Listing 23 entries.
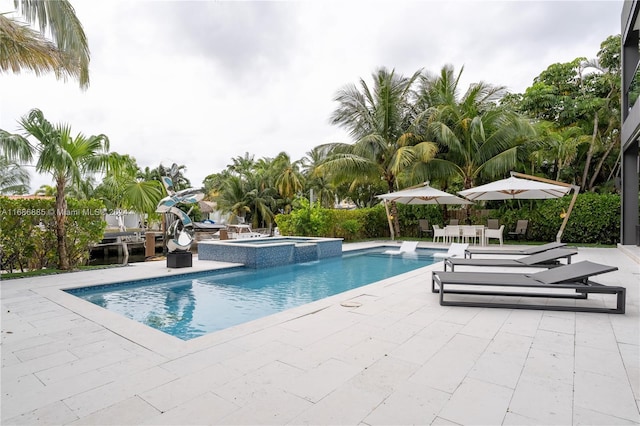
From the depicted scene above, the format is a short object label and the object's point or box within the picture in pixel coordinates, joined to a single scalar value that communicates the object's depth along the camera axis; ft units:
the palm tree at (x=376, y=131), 54.24
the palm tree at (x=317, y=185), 97.81
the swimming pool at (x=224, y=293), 18.67
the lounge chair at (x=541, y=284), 15.72
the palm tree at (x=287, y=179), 89.35
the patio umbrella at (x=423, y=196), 46.37
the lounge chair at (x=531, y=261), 22.03
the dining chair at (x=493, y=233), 45.22
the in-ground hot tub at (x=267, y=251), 33.96
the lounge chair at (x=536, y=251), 27.02
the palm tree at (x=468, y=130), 48.44
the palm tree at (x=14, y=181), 79.95
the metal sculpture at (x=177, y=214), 31.12
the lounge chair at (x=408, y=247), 43.78
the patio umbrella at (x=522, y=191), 38.78
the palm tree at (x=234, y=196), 89.66
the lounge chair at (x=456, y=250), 38.75
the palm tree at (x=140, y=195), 40.55
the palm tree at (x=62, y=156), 26.43
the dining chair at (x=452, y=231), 47.50
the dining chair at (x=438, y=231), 49.14
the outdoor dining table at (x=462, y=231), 46.09
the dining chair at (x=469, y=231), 46.48
